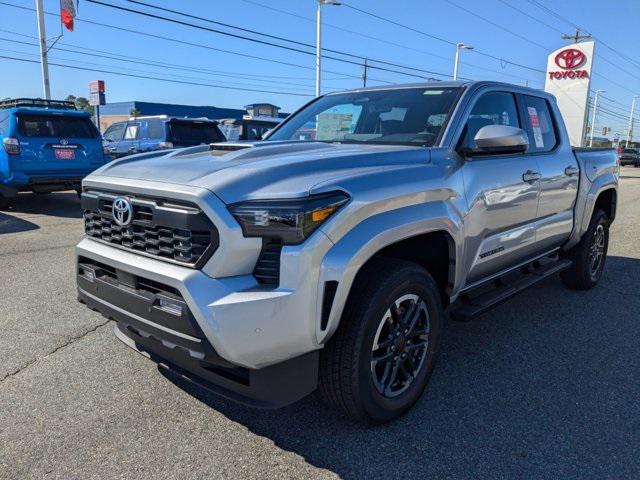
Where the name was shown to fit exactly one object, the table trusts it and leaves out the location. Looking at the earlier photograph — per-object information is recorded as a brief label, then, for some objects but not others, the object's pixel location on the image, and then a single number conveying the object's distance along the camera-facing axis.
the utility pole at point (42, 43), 18.53
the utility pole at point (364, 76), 48.28
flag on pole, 17.77
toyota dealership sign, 29.84
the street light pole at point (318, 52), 27.64
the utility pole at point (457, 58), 38.12
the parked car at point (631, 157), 45.12
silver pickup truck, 2.25
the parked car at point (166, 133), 12.64
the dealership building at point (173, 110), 53.59
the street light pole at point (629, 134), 92.24
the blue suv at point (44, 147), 9.24
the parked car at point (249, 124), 15.40
